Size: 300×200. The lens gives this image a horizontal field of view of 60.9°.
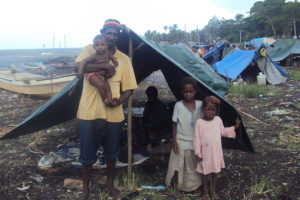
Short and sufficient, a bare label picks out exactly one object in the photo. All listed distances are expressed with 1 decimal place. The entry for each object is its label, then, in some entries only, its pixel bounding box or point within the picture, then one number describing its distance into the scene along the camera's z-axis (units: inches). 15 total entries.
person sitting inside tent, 173.0
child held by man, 91.6
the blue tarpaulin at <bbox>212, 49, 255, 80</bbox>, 432.8
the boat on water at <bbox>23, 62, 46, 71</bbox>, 821.2
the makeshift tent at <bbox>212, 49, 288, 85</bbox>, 422.9
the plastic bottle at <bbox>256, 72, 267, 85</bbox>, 416.2
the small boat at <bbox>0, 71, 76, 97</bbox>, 346.6
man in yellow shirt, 94.8
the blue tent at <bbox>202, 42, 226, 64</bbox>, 580.4
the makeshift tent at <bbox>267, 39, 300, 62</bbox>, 578.2
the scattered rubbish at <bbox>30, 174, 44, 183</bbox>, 125.1
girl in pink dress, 101.9
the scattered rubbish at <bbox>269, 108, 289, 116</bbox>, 232.2
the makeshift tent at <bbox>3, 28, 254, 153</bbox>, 120.6
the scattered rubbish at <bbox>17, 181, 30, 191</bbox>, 116.8
